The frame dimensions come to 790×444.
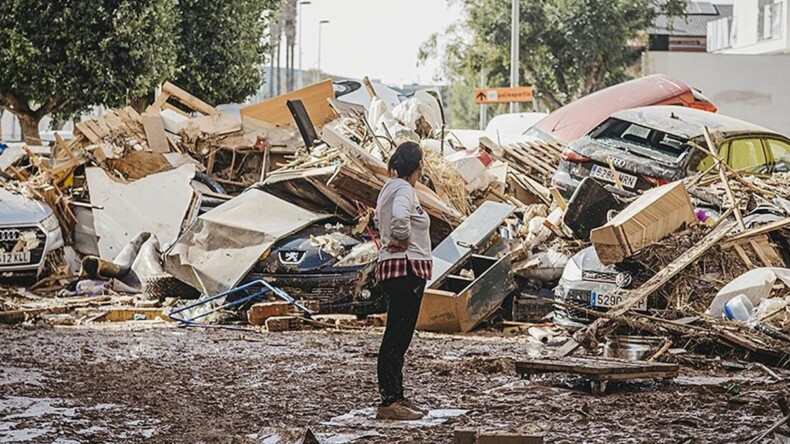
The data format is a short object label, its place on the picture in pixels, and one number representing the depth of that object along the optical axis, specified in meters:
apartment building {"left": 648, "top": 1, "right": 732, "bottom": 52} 68.81
